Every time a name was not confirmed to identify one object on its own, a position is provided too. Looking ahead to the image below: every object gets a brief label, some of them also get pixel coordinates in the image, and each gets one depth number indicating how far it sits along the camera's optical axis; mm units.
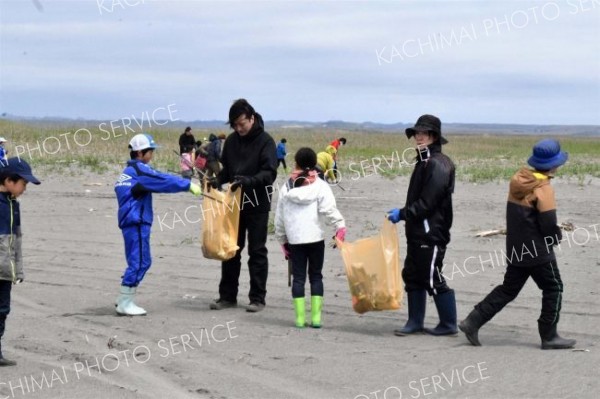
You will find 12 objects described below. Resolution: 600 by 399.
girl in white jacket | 8180
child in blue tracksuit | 8453
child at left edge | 6648
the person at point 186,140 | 28125
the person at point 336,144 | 24605
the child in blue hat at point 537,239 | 7105
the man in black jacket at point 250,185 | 8750
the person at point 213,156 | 23656
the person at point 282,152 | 29641
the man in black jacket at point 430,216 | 7547
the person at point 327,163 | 21470
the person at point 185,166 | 25386
